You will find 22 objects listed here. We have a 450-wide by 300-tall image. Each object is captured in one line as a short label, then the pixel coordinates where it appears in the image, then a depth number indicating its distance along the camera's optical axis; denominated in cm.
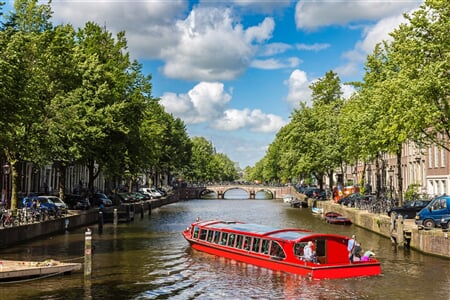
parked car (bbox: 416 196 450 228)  3842
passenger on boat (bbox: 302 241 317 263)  2884
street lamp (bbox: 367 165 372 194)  9483
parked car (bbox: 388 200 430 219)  4619
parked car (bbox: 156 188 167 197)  10580
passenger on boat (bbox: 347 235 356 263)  2982
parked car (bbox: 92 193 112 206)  6594
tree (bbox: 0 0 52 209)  2934
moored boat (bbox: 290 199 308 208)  9262
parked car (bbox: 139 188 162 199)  9719
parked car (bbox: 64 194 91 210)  5854
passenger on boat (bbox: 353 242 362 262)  3015
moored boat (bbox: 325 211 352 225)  5794
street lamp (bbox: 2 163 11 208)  4126
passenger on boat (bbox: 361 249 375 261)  2925
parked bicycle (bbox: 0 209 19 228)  3684
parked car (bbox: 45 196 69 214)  4960
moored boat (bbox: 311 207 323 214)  7394
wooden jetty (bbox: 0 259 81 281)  2491
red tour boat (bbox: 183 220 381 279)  2822
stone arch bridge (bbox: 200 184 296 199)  14800
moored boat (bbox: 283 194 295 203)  10741
